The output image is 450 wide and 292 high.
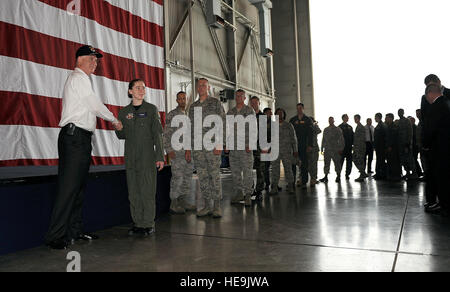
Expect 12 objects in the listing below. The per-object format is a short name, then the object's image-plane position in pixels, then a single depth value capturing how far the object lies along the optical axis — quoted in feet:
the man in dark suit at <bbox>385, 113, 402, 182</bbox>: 20.40
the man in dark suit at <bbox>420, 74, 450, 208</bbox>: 9.98
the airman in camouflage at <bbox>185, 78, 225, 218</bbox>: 10.34
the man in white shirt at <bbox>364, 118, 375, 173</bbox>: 23.25
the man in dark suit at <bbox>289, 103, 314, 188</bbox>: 18.08
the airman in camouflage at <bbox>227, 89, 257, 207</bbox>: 12.62
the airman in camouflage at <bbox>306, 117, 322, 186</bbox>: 18.94
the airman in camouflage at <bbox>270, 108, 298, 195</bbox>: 15.93
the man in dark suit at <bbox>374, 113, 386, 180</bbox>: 21.07
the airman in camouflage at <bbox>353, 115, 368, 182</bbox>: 21.22
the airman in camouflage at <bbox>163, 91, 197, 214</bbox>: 11.30
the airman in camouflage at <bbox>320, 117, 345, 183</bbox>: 20.43
